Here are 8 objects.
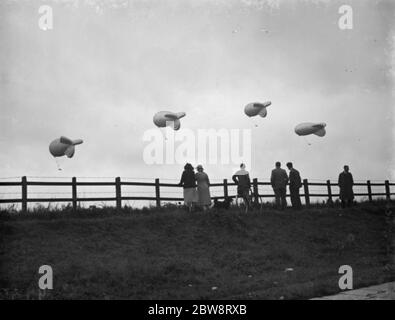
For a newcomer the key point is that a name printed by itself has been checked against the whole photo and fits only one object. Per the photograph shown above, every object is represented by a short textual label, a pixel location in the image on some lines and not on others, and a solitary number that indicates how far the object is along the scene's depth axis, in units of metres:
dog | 16.11
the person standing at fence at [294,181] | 17.61
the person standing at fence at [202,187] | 15.65
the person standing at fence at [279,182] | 17.02
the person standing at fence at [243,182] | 16.23
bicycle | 16.59
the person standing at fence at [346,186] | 18.67
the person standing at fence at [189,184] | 15.23
